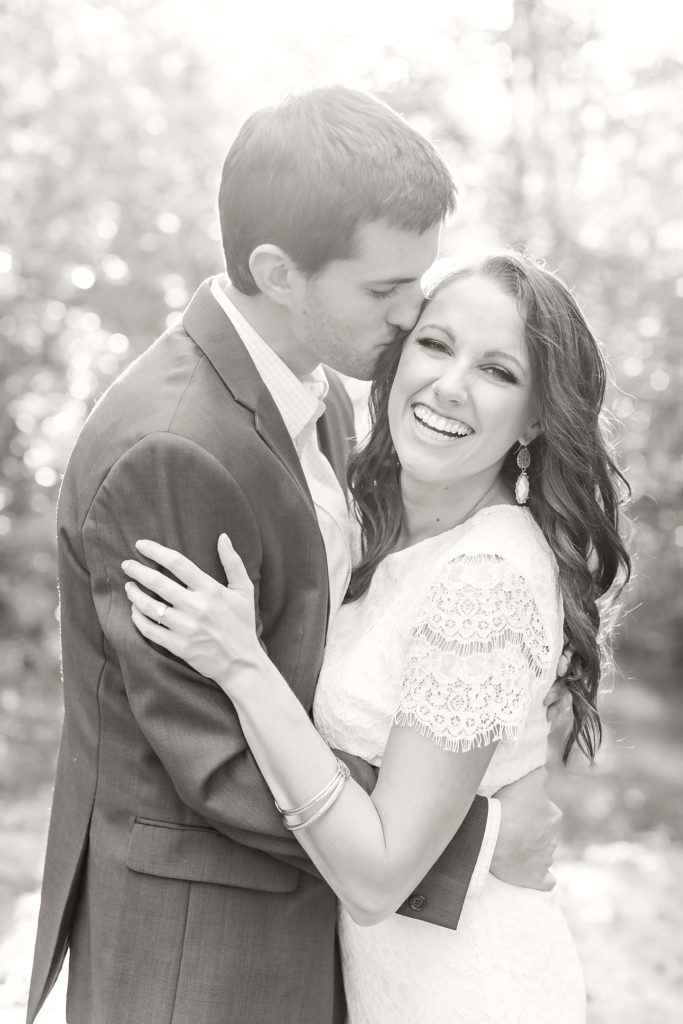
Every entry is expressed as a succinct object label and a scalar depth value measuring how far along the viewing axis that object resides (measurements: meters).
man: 2.17
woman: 2.16
